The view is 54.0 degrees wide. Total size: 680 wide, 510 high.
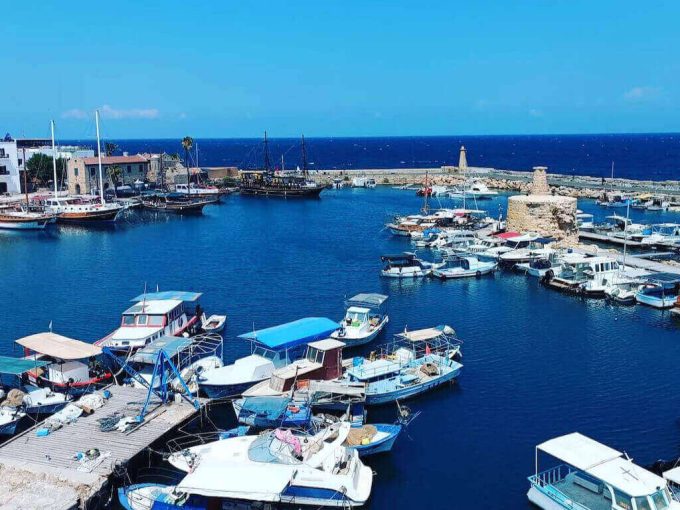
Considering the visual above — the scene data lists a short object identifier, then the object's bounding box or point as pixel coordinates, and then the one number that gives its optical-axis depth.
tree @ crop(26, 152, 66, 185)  112.94
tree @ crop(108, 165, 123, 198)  113.60
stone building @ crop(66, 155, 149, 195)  109.25
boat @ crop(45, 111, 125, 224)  93.62
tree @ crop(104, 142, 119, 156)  138.19
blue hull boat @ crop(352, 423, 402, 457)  27.75
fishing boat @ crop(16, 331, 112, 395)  33.91
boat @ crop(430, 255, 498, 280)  59.34
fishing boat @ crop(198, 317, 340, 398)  33.06
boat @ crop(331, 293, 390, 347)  41.19
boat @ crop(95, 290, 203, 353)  38.56
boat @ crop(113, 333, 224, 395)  32.88
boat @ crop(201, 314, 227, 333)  43.89
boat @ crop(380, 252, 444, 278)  59.28
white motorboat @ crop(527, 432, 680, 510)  22.22
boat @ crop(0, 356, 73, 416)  31.58
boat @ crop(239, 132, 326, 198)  125.12
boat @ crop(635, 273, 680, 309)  49.25
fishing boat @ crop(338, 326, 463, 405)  33.50
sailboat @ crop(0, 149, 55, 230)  86.94
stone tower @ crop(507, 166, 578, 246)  71.06
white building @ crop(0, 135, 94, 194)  107.00
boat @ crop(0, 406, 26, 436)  29.56
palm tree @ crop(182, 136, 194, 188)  128.12
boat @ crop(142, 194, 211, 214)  106.12
